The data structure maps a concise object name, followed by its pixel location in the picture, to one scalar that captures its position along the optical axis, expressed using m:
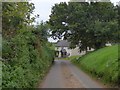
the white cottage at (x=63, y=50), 44.42
